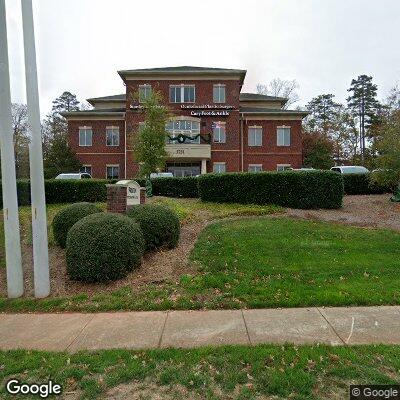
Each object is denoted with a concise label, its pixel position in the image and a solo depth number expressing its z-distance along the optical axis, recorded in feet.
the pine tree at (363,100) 175.08
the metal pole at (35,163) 19.12
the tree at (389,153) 51.74
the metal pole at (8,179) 19.45
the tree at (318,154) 125.29
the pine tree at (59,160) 103.35
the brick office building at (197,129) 106.22
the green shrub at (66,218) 28.30
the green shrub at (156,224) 26.55
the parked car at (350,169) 82.48
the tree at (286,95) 182.97
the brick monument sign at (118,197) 27.48
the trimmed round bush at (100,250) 20.83
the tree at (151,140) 61.31
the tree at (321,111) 171.76
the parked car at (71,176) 84.39
